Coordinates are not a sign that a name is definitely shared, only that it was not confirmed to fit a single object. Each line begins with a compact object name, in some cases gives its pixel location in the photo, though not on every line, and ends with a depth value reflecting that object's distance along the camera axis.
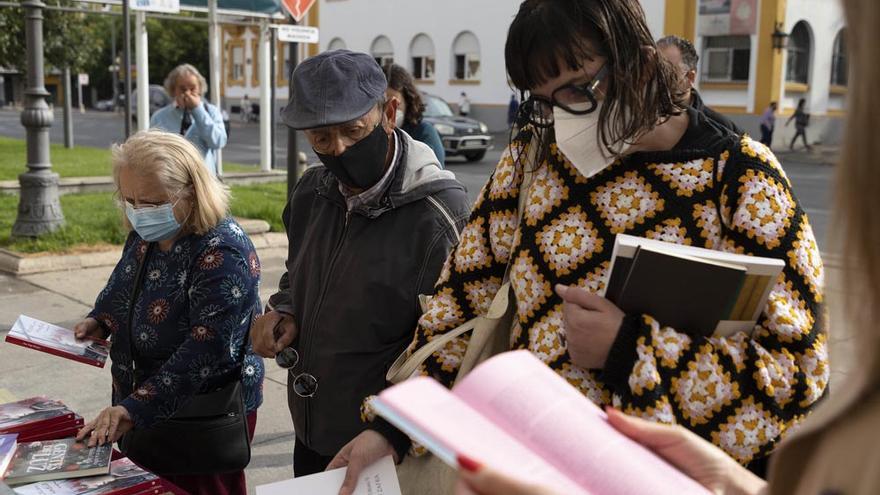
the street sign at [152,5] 9.19
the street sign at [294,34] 7.09
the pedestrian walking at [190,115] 7.26
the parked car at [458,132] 19.34
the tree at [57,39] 17.19
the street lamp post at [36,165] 8.07
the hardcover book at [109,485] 2.02
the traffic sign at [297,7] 6.87
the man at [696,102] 1.67
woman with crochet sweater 1.46
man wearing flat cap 2.31
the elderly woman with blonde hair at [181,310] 2.51
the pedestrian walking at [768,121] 22.75
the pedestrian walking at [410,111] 5.54
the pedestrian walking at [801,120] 24.45
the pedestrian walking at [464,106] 31.80
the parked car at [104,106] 58.59
